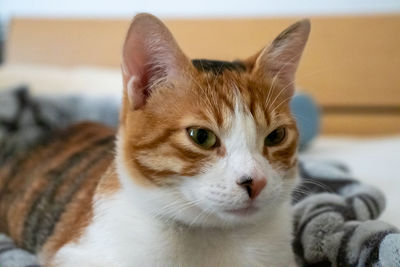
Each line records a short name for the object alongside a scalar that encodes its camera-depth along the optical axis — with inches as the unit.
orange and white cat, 19.5
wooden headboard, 51.3
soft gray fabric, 20.4
